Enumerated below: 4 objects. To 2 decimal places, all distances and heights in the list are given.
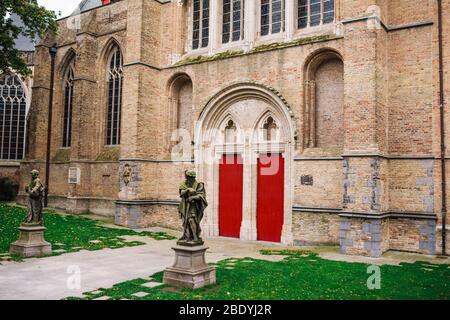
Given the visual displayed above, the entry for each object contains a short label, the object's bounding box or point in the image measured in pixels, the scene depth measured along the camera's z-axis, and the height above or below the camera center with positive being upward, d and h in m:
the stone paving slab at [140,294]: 6.93 -2.00
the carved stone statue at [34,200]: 10.52 -0.63
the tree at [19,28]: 14.29 +5.65
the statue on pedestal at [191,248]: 7.58 -1.33
